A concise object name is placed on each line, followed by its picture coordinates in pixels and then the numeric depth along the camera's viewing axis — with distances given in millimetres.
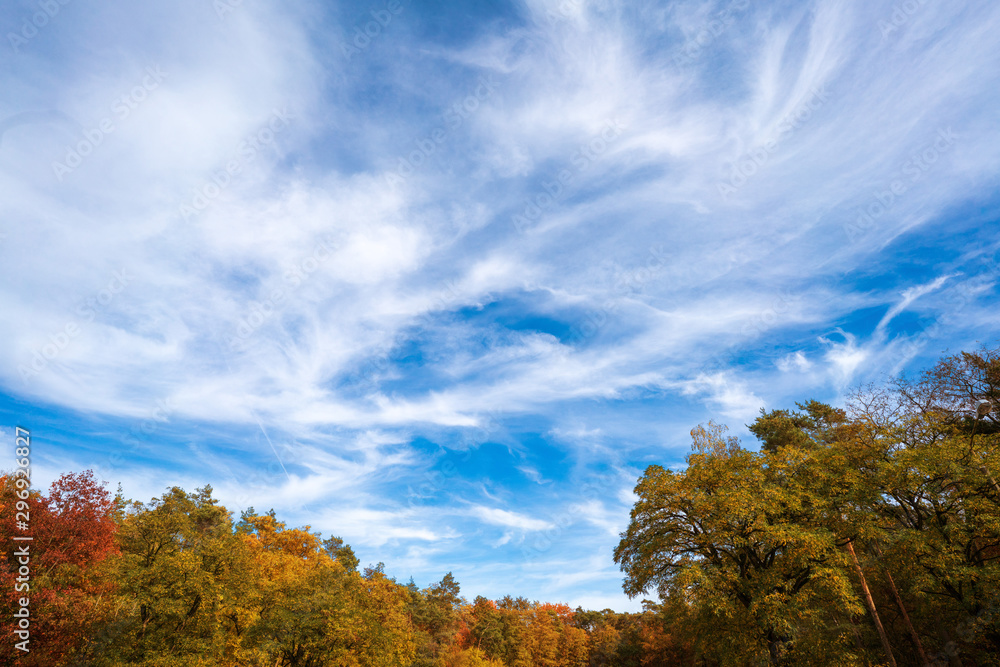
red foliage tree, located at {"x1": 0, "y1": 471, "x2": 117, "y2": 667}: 18141
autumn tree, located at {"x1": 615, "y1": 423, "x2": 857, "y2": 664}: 20891
